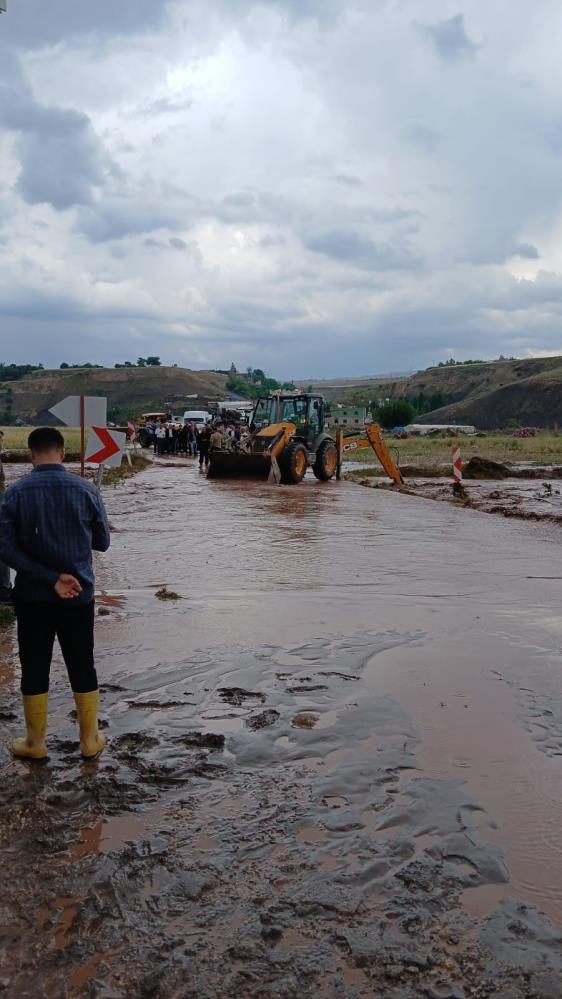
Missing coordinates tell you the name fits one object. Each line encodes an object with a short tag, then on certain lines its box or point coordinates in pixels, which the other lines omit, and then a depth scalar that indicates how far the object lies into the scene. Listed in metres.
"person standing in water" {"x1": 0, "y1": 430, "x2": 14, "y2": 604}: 8.22
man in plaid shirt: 4.58
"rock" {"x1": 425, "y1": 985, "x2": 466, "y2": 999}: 2.79
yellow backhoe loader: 24.17
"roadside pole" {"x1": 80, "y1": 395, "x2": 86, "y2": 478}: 11.25
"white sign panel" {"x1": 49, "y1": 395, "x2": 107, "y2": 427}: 11.37
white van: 57.88
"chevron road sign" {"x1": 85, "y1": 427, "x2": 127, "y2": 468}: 12.00
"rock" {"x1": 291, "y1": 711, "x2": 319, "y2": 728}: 5.20
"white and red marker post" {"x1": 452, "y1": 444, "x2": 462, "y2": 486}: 22.27
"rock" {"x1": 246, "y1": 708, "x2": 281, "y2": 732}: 5.16
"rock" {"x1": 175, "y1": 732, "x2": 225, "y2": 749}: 4.84
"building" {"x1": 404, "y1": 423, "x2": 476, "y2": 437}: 85.56
